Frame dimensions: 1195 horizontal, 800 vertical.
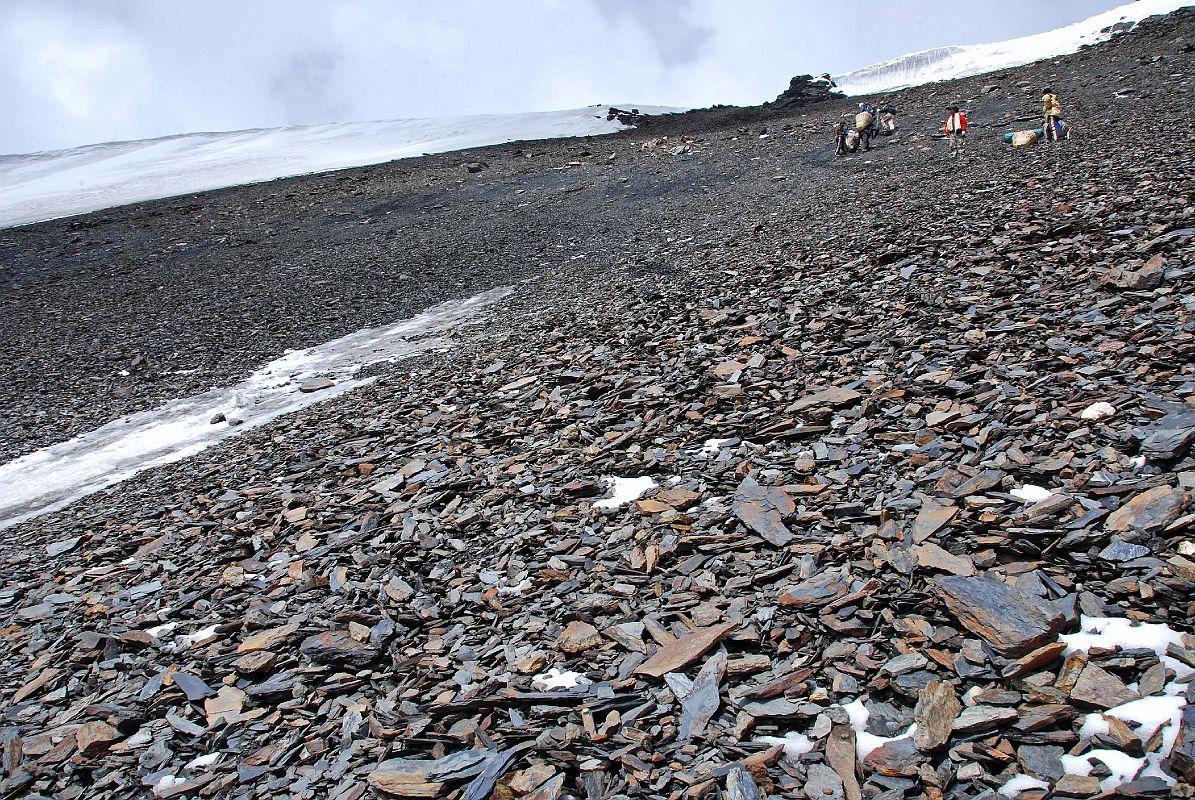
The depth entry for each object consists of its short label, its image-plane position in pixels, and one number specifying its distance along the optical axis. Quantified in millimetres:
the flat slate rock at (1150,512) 4008
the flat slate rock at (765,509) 5074
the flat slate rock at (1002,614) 3506
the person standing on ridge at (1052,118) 16922
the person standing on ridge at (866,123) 23547
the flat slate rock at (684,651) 4051
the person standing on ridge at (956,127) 20562
